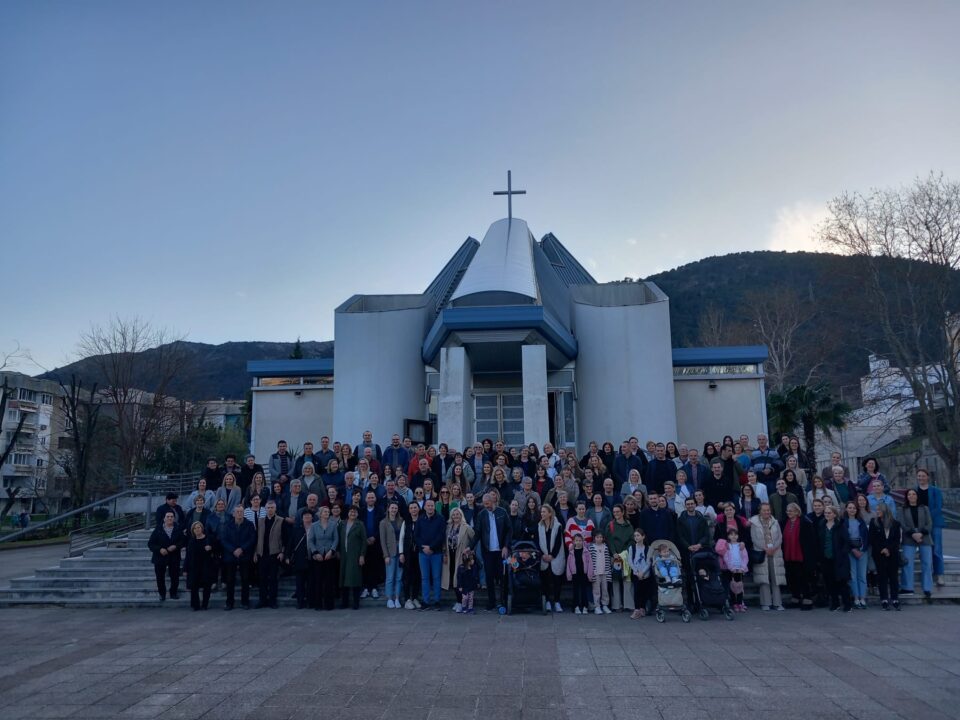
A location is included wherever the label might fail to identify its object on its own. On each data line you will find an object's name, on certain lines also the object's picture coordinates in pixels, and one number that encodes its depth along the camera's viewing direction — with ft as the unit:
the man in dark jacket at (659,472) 39.29
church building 58.95
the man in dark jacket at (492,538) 32.55
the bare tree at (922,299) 87.86
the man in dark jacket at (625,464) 40.57
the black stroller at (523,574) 31.68
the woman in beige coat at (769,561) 32.09
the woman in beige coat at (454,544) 32.76
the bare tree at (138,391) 112.27
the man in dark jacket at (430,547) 33.50
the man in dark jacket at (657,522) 31.96
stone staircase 35.17
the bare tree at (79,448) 93.69
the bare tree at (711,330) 141.28
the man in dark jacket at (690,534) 31.07
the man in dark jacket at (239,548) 34.32
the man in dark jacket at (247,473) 41.16
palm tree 77.41
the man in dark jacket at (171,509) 36.01
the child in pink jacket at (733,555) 31.04
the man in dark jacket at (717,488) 36.73
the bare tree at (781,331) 128.67
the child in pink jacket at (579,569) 31.78
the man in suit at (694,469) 38.19
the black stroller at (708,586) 30.22
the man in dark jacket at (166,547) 35.24
